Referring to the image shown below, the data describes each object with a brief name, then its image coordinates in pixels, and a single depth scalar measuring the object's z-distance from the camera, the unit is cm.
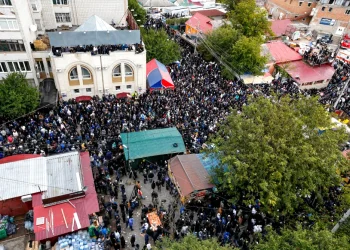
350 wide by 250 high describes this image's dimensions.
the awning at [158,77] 2803
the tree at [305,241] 1160
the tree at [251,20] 3575
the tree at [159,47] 3192
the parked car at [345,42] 4409
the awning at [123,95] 2761
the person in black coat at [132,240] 1517
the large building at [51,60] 2367
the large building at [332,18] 4459
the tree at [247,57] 3209
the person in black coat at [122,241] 1532
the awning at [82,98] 2673
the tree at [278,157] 1558
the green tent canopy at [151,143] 1995
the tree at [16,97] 2138
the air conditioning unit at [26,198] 1576
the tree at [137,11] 3978
